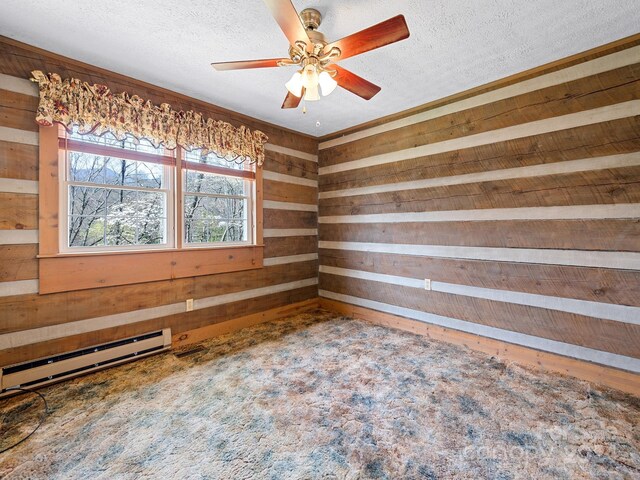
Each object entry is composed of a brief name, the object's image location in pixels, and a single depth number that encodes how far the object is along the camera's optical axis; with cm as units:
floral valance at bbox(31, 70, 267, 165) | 223
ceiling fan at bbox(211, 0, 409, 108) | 146
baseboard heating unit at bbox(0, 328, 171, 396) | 214
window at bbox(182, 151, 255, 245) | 311
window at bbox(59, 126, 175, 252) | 242
